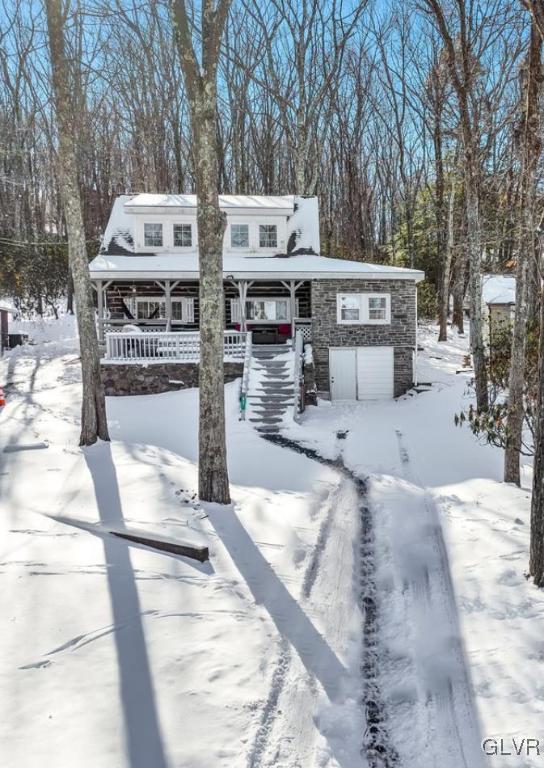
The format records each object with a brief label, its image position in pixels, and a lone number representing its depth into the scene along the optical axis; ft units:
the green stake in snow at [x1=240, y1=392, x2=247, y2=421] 45.60
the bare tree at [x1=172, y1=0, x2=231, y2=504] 23.86
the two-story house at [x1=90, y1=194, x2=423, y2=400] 58.80
